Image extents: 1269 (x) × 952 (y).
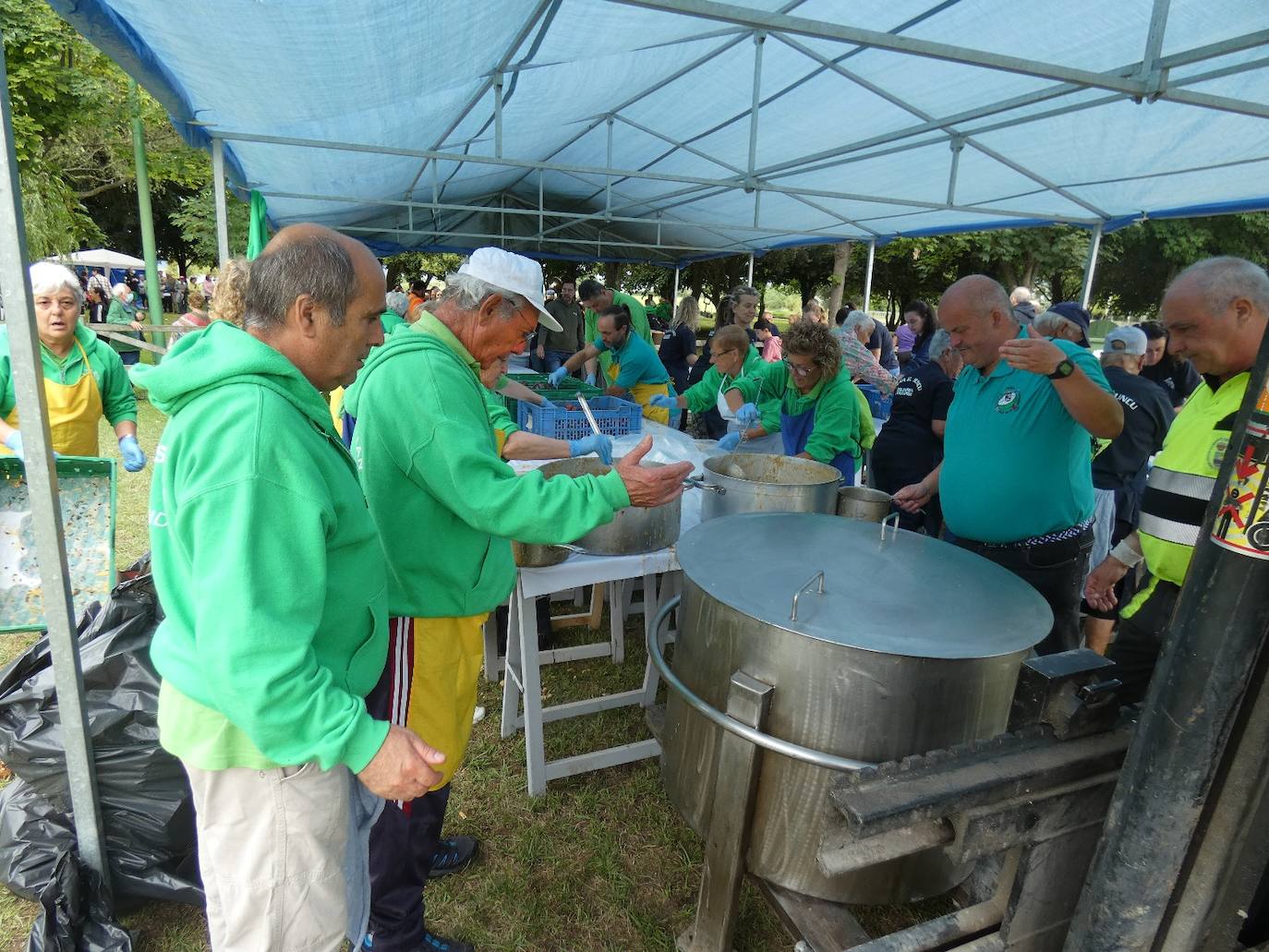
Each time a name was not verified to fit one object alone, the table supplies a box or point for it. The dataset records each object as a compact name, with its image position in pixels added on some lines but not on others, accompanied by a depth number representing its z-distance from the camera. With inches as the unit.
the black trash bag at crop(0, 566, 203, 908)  73.5
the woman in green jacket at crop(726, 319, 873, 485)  127.8
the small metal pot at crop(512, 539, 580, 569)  92.4
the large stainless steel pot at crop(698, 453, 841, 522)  89.6
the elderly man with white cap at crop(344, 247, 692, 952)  58.9
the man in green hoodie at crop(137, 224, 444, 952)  39.6
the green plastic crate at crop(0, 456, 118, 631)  102.4
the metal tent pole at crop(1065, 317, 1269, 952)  27.5
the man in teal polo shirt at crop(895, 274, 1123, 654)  90.1
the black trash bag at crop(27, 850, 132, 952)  68.0
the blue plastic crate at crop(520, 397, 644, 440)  146.8
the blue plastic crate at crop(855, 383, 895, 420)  243.1
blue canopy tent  111.7
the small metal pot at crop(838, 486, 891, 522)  101.5
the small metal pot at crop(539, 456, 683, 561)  95.5
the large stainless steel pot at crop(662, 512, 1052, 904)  55.6
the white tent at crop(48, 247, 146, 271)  848.3
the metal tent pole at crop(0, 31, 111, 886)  59.1
